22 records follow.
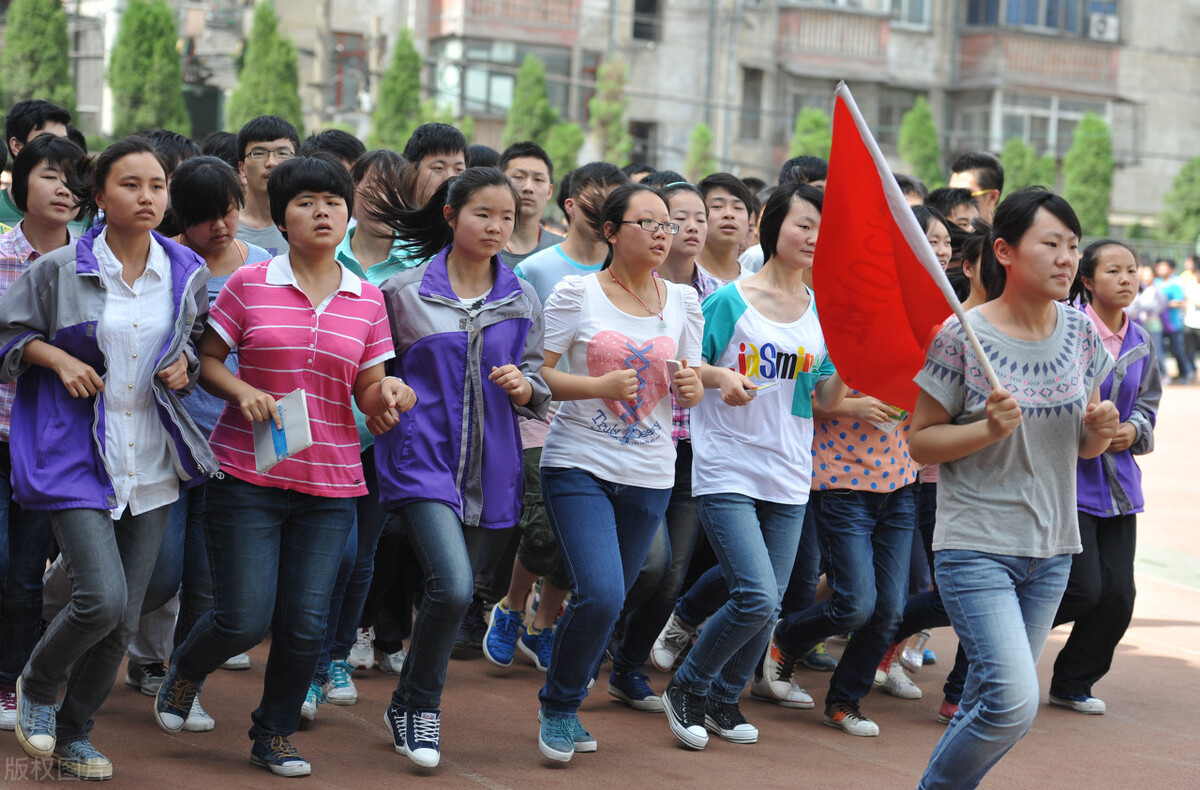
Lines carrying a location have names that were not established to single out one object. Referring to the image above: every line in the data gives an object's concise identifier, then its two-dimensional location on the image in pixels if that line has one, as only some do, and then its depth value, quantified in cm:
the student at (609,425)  525
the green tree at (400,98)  2998
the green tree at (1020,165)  3497
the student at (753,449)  553
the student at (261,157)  683
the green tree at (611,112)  3203
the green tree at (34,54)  2762
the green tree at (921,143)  3500
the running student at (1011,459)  426
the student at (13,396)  509
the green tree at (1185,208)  3538
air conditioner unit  3822
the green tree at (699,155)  3266
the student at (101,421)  446
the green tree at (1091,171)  3600
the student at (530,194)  754
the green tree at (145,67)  2805
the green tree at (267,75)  2875
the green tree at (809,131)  3331
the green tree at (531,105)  3125
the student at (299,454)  476
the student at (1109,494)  635
